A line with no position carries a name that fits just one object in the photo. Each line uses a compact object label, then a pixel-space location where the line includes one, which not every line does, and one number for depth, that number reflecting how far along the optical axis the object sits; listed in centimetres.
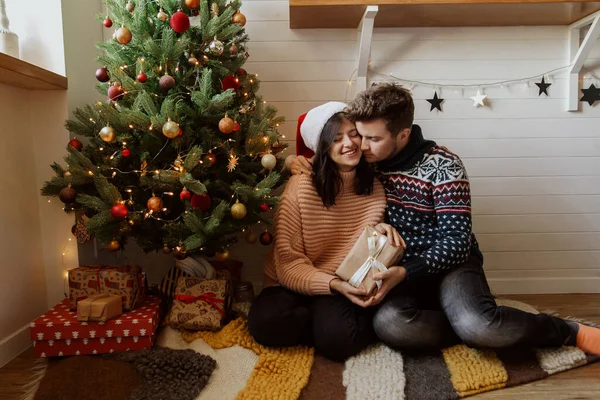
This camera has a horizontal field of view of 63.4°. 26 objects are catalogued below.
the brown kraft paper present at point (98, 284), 156
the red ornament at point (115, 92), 151
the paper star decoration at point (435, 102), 202
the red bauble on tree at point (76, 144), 161
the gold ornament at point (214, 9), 157
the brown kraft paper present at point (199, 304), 159
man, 139
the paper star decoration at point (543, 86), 202
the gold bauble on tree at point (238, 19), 162
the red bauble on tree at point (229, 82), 157
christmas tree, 148
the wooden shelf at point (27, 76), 137
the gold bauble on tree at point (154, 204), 146
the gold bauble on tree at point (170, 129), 142
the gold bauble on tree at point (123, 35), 149
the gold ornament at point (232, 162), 154
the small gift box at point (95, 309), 145
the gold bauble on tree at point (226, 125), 149
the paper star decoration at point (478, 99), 202
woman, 147
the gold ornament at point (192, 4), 153
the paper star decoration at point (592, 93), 203
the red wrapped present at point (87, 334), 145
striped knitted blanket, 128
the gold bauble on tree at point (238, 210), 150
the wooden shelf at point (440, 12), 172
